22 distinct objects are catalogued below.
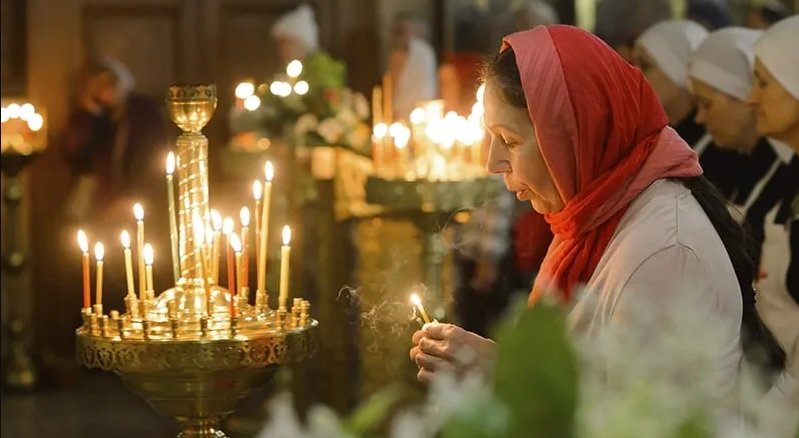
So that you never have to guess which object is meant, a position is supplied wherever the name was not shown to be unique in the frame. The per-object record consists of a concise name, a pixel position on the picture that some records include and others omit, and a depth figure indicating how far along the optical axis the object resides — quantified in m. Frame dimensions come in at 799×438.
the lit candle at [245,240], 4.16
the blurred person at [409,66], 13.65
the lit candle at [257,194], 4.25
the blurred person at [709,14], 12.74
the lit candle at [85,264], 4.11
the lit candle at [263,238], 4.16
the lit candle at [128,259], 4.09
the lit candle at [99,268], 4.07
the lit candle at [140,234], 4.06
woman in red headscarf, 3.59
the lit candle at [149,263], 4.12
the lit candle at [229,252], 3.99
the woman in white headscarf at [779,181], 6.68
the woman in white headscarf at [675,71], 8.43
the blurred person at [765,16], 11.48
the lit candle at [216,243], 4.15
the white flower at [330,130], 9.70
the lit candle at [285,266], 4.17
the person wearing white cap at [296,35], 13.04
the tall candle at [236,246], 4.09
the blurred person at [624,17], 15.25
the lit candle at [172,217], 4.18
